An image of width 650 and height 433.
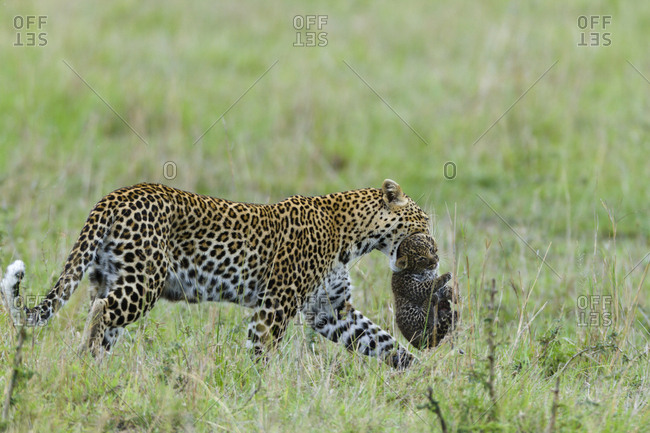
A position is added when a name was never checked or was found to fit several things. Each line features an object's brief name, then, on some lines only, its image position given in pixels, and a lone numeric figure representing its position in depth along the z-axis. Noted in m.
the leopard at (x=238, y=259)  11.91
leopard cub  13.93
